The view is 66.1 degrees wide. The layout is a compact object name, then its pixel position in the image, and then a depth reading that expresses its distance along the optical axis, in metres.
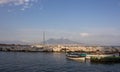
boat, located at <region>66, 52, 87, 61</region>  27.96
